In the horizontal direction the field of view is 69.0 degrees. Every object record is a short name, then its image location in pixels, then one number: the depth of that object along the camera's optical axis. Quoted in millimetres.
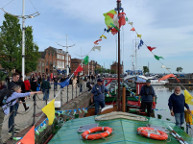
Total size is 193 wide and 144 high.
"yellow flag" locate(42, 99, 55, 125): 2876
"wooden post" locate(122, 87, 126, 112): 4470
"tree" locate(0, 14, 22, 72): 18955
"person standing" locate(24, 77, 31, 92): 7494
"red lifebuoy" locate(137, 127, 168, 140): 2456
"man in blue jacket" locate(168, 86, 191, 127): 4543
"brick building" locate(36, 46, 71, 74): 43770
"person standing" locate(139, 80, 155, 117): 4997
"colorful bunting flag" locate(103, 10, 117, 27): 4185
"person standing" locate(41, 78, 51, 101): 8968
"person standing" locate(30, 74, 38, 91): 9696
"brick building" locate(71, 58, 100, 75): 66963
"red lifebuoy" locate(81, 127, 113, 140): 2468
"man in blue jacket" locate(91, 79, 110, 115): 5352
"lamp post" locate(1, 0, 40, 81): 10292
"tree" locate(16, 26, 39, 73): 20945
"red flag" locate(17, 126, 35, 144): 2462
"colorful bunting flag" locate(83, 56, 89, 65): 4397
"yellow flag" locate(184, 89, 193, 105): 4453
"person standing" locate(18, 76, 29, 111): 6349
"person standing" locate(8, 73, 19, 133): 3834
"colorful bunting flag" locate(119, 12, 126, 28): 4384
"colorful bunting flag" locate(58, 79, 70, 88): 3513
